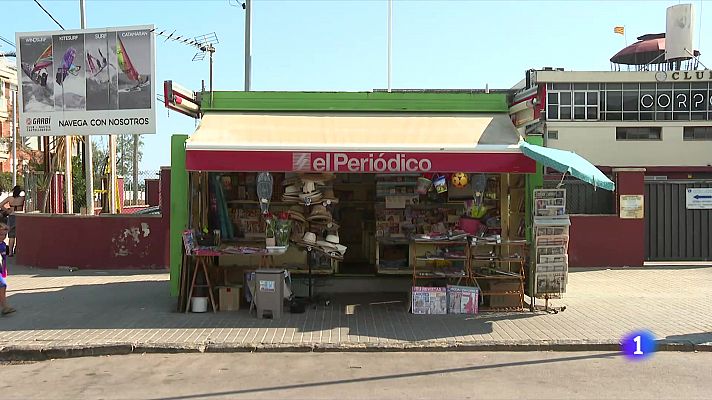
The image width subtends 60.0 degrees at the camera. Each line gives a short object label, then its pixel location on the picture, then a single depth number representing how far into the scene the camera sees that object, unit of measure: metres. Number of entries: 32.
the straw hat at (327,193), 10.12
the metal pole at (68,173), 16.85
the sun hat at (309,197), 9.80
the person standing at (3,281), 9.07
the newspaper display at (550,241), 9.17
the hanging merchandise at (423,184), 10.10
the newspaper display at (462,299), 9.27
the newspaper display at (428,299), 9.26
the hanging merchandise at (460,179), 9.72
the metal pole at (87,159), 16.16
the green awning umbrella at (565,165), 8.52
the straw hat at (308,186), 9.77
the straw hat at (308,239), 9.68
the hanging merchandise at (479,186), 9.78
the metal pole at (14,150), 27.93
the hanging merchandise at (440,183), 9.80
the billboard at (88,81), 14.96
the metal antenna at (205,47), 17.72
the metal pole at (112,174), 19.50
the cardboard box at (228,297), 9.57
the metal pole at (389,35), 23.67
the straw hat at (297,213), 10.11
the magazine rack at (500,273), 9.51
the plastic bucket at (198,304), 9.31
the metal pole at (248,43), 17.50
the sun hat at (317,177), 9.77
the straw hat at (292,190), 9.95
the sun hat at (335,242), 9.95
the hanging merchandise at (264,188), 9.60
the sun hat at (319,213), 9.99
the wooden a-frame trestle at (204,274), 9.34
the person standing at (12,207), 16.53
